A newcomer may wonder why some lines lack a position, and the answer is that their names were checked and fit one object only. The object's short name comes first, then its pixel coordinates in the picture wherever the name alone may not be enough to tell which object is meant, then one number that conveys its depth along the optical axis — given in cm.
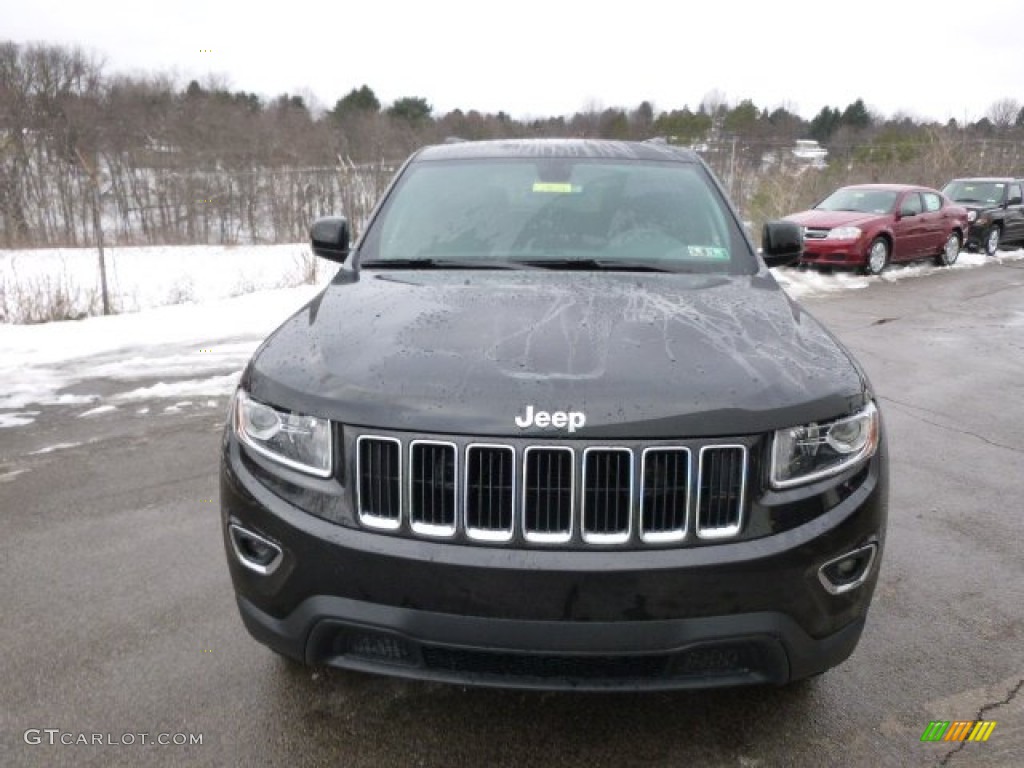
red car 1353
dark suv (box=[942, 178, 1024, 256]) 1791
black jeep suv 189
